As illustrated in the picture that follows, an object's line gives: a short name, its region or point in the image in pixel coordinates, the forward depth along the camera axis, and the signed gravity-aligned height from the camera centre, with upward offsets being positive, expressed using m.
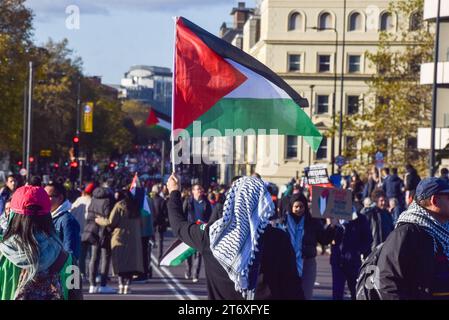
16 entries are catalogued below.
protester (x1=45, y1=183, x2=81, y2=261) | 10.38 -0.75
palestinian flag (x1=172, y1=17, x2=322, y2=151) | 9.45 +0.37
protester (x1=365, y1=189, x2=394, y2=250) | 18.17 -1.12
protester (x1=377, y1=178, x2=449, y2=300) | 6.73 -0.63
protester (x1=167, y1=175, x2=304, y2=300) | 7.06 -0.65
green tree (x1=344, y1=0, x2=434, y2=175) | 48.28 +1.82
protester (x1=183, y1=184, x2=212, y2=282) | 20.96 -1.24
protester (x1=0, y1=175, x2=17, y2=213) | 19.52 -0.84
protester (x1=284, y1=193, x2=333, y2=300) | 13.59 -1.02
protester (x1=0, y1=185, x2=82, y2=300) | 6.95 -0.68
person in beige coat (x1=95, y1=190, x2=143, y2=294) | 18.17 -1.43
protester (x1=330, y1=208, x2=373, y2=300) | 16.09 -1.44
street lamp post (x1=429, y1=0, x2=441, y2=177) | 36.61 +0.87
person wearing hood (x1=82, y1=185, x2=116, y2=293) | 18.48 -1.44
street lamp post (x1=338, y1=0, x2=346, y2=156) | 50.21 +0.41
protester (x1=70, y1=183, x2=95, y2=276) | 18.83 -1.13
